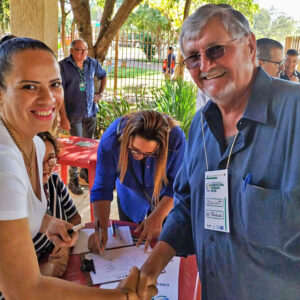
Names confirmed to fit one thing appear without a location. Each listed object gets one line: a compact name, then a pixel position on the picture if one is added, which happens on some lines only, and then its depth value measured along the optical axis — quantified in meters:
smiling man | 1.02
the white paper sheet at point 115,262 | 1.43
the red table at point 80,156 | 3.25
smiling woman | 0.93
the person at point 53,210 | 1.46
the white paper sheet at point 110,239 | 1.65
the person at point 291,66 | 5.10
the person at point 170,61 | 9.35
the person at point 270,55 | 3.46
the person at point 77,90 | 4.59
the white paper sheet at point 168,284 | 1.34
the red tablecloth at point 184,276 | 1.38
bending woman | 1.88
